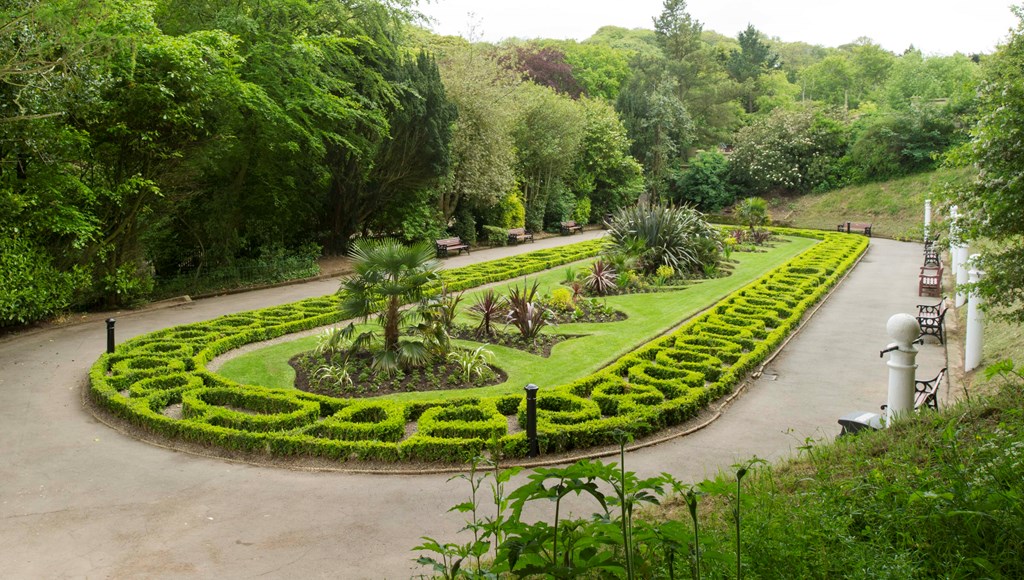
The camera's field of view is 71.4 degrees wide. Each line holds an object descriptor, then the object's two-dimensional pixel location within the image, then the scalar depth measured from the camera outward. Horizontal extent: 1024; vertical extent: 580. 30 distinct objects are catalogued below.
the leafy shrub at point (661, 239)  18.50
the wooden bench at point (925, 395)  7.11
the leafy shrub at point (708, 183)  40.88
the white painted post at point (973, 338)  9.81
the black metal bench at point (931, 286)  17.14
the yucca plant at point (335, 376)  9.62
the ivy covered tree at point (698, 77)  49.25
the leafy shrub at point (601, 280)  16.41
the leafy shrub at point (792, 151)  39.44
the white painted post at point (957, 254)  7.37
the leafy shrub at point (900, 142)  36.00
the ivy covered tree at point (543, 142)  29.77
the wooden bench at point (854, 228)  31.98
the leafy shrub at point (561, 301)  14.27
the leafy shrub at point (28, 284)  12.34
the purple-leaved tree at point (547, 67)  45.91
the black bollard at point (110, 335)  10.74
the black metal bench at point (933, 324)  12.30
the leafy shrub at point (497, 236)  26.97
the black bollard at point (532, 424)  7.34
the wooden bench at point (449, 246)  23.89
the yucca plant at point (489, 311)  12.22
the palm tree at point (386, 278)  9.77
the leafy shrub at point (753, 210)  27.88
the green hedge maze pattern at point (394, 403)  7.53
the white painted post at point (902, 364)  6.57
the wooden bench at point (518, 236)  27.86
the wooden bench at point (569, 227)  31.86
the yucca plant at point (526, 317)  12.01
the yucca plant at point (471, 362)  9.95
